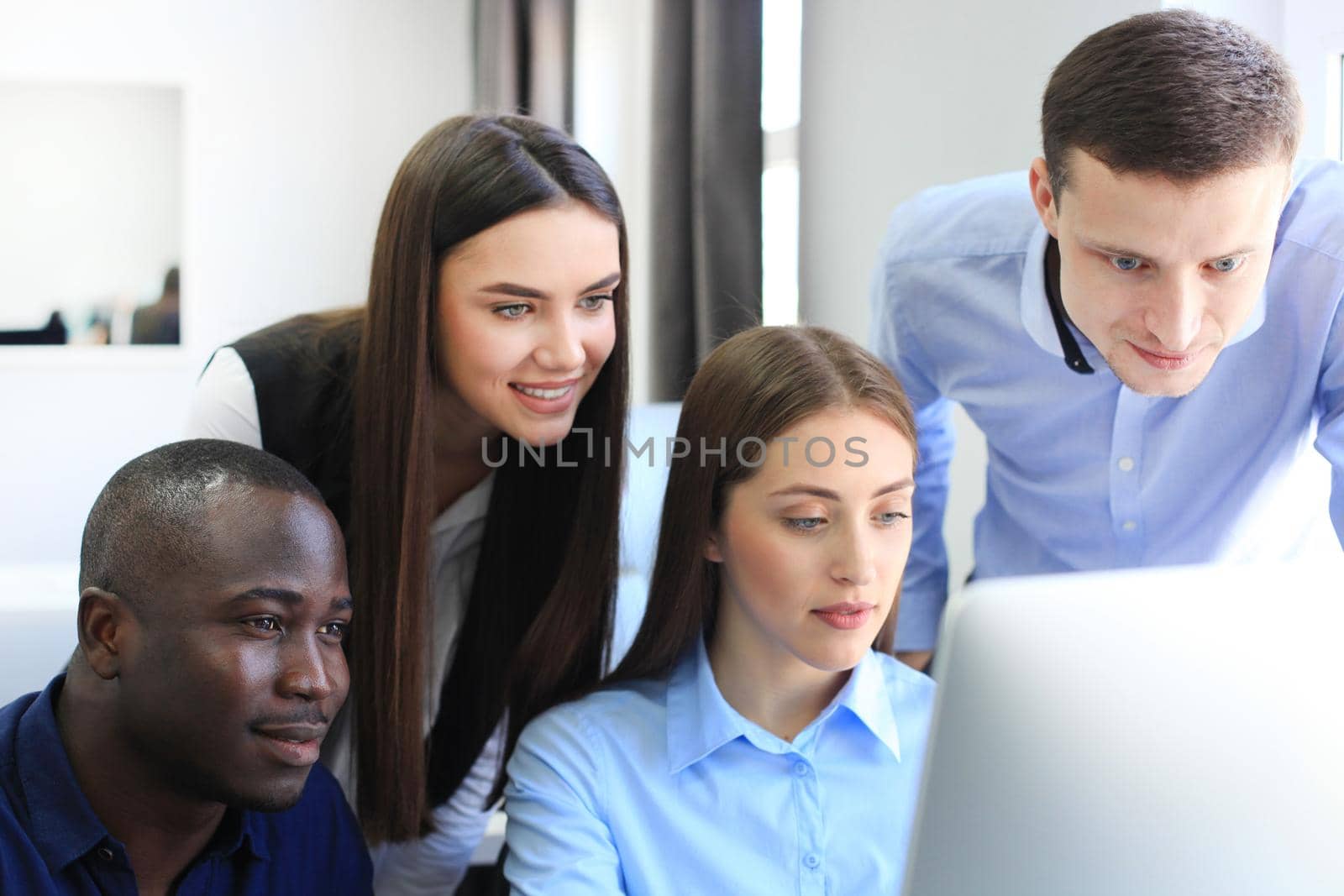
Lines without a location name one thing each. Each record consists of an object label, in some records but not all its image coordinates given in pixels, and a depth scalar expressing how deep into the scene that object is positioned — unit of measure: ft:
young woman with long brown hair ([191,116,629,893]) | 4.11
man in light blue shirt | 3.33
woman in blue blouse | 3.69
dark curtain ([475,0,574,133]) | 11.10
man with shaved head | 3.15
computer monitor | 1.59
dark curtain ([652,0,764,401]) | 9.16
